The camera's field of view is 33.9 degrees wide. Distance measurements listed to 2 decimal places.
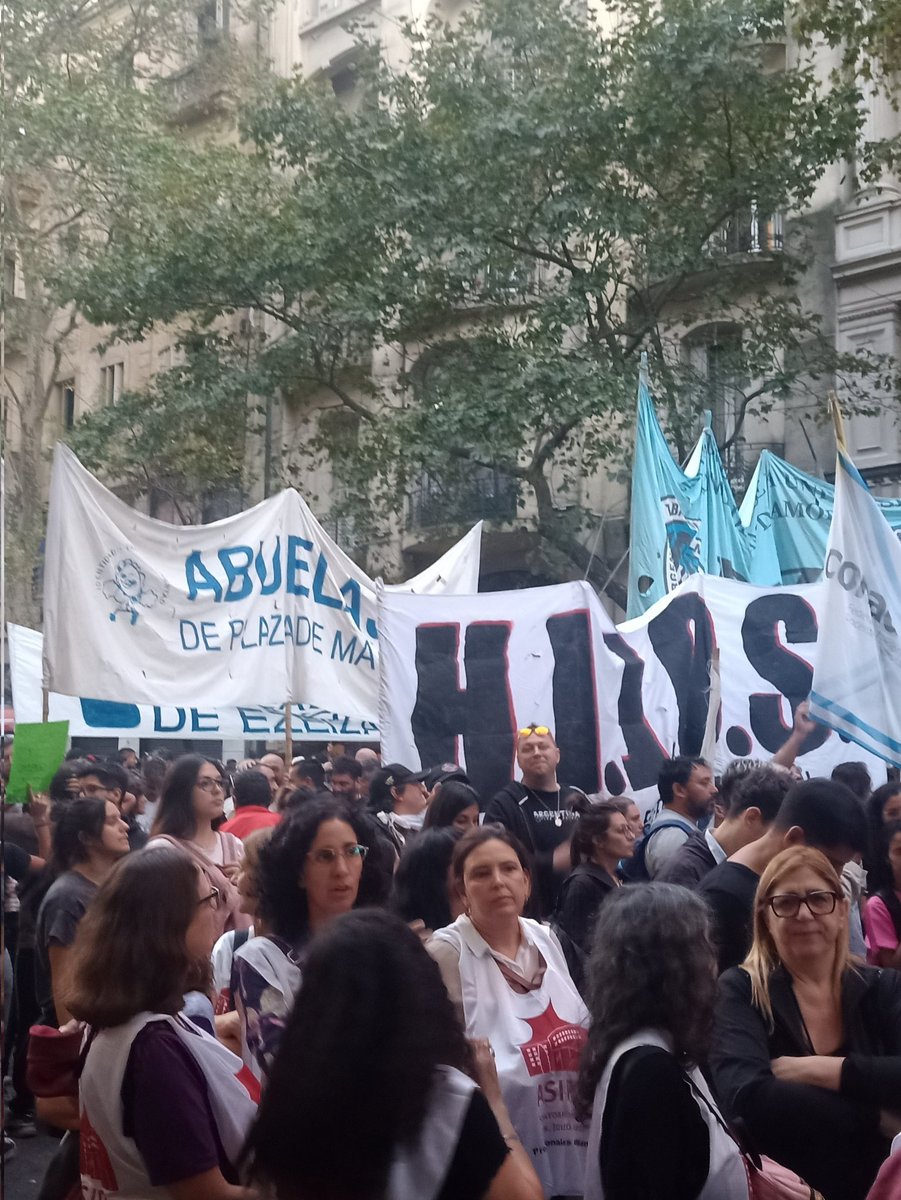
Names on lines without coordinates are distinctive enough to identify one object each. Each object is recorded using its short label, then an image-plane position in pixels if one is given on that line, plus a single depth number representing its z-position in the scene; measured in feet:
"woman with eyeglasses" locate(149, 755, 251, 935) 16.90
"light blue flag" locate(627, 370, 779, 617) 28.50
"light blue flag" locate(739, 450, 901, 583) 36.42
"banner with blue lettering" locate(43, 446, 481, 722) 23.93
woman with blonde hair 9.41
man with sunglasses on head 18.92
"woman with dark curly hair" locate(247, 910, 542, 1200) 6.41
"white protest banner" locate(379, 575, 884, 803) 22.48
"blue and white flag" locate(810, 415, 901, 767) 18.98
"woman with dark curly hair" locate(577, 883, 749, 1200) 8.37
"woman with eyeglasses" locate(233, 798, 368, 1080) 10.98
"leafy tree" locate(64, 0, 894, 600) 51.03
